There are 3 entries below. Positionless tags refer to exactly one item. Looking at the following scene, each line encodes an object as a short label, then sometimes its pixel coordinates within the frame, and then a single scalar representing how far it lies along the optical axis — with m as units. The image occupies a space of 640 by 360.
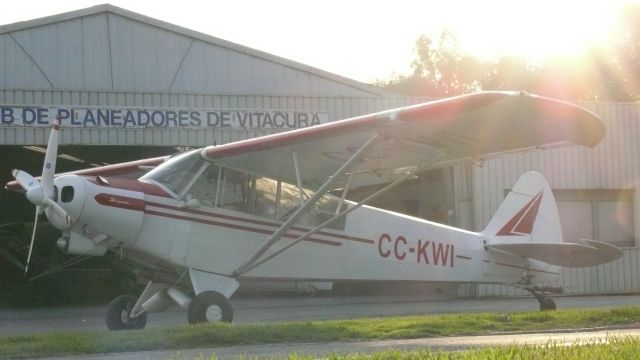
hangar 20.69
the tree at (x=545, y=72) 51.53
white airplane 11.55
